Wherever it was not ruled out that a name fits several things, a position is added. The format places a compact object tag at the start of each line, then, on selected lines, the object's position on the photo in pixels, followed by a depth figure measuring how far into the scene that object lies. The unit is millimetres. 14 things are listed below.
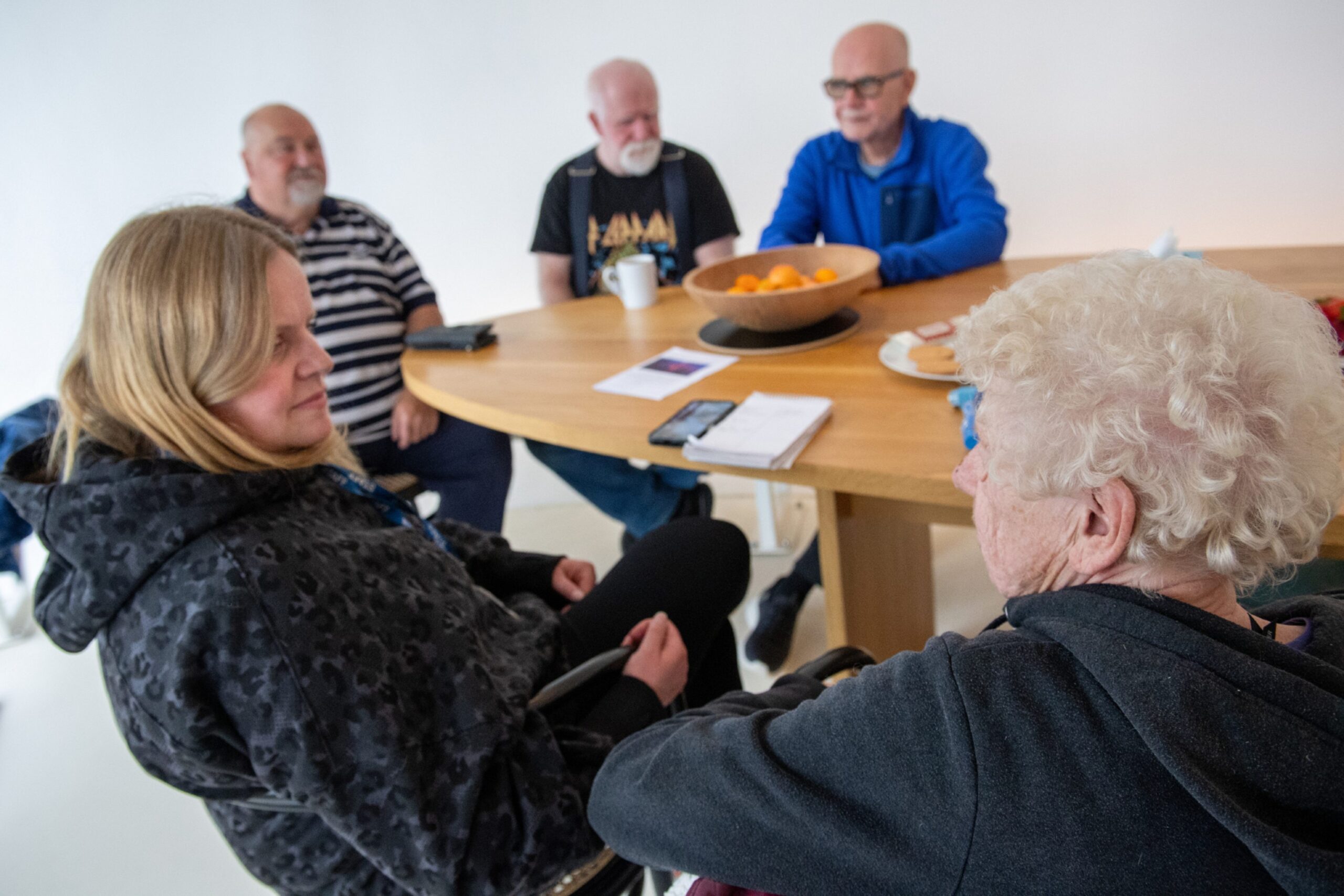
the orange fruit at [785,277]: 1685
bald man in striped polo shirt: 2213
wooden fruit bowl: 1626
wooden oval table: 1167
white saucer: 1395
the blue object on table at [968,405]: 1104
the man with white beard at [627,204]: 2625
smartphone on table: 1285
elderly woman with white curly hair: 515
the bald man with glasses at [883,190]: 2109
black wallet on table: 2055
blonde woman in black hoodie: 820
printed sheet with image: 1545
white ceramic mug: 2234
